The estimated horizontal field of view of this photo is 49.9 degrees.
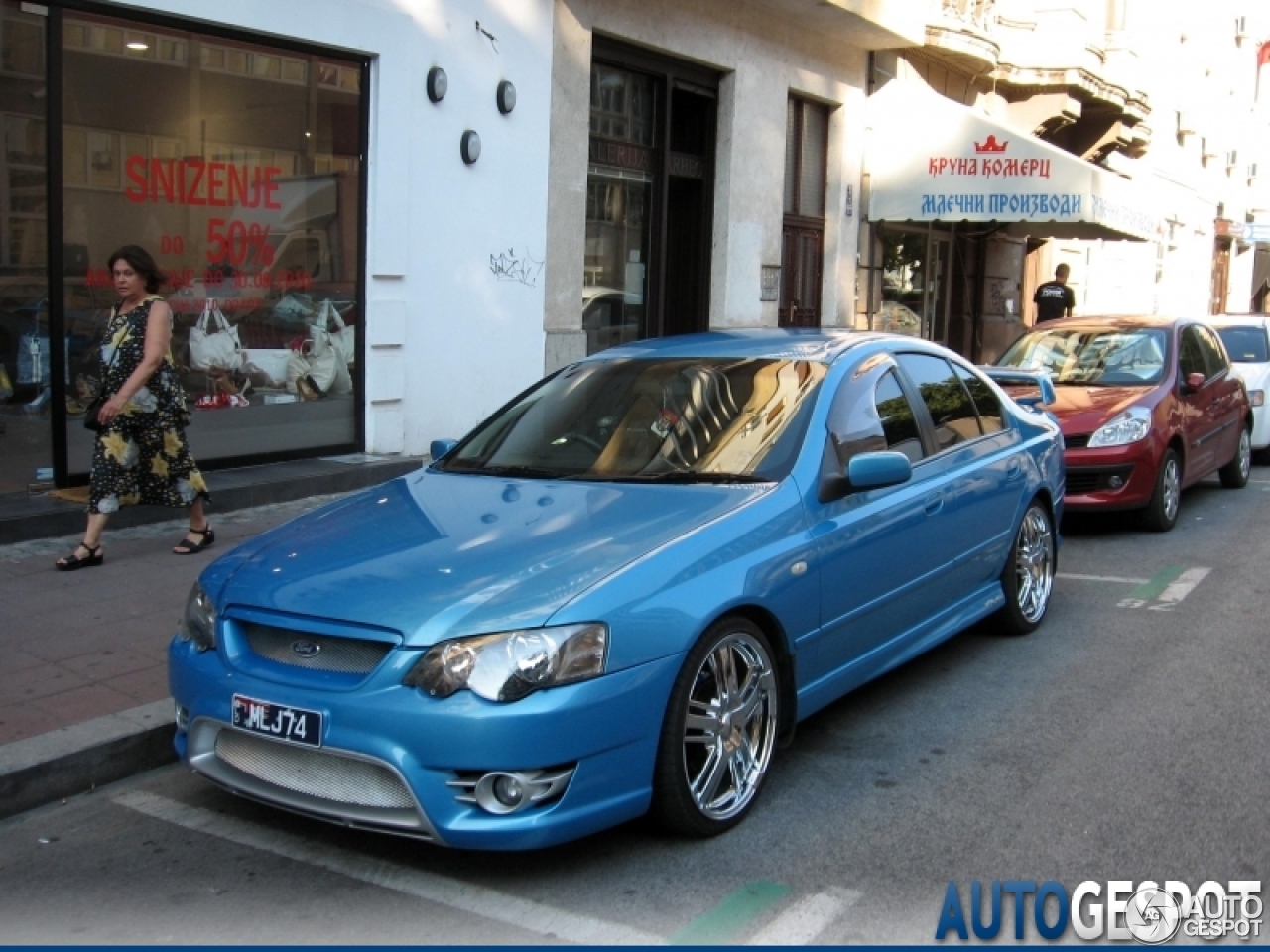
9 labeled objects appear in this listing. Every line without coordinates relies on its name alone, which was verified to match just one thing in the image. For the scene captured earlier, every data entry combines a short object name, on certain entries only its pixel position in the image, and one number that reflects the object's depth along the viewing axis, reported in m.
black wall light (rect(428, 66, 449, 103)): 10.41
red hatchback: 9.32
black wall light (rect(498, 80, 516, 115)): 11.10
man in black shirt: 17.64
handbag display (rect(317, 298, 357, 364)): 10.24
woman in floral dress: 7.21
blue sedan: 3.79
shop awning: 16.09
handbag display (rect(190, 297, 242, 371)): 9.38
